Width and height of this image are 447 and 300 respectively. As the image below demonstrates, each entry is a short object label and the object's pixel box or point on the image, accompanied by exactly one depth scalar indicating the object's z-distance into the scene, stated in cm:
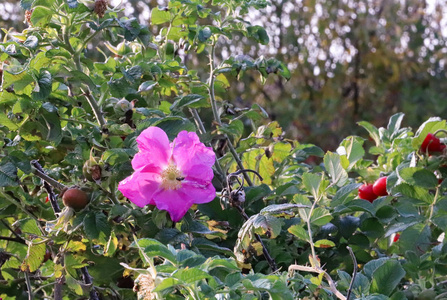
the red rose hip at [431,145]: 116
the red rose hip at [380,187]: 121
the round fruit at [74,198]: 102
